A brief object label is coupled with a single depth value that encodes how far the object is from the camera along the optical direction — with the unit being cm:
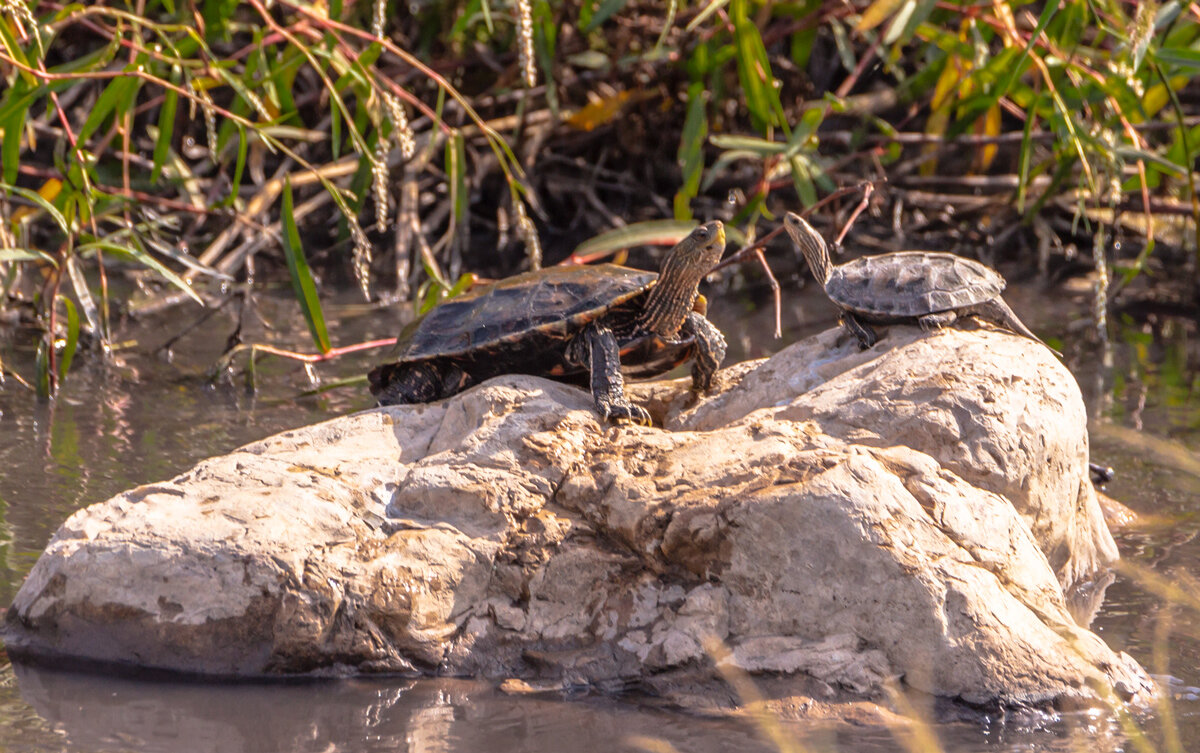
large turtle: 746
